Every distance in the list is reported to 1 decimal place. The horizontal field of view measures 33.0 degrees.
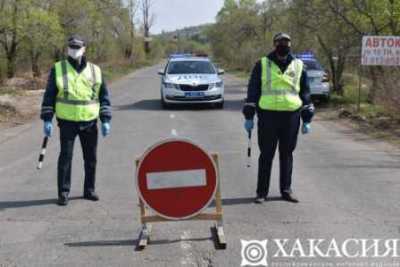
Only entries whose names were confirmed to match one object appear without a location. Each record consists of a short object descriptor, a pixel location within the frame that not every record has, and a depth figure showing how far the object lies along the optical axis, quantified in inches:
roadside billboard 703.7
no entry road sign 233.1
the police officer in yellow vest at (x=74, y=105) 297.3
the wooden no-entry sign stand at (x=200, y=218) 237.0
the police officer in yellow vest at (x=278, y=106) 296.2
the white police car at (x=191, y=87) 790.5
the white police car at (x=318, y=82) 823.7
